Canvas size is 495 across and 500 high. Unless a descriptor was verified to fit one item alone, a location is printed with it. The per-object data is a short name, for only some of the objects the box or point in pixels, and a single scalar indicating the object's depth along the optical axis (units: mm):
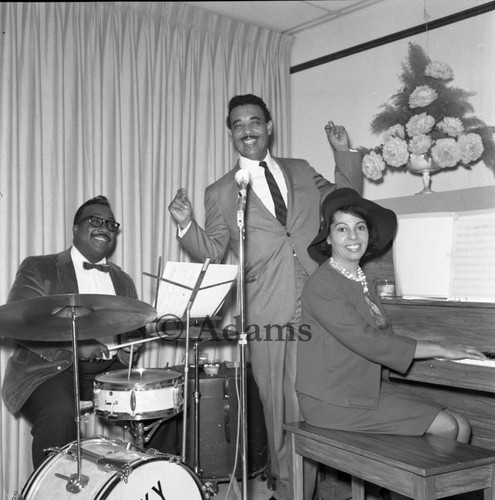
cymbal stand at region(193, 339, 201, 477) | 3080
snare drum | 2834
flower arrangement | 3457
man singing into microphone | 3432
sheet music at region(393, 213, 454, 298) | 2975
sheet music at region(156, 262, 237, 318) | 2799
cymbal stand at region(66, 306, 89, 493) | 2504
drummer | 3121
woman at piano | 2666
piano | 2588
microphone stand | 2396
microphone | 2301
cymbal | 2508
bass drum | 2457
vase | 3516
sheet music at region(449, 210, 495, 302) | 2801
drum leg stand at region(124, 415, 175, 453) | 3018
